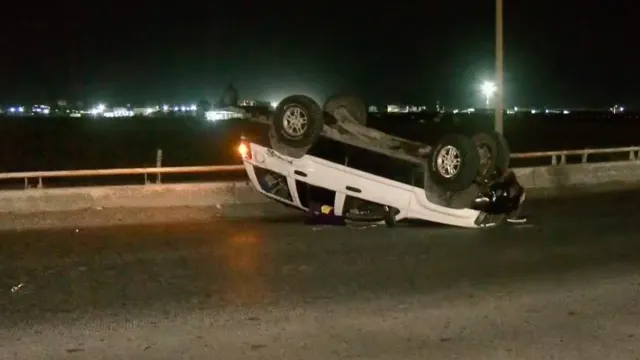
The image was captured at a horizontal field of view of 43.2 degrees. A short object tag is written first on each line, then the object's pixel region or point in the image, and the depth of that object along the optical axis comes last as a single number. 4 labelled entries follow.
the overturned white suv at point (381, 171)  12.97
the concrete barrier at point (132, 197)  14.98
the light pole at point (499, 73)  18.72
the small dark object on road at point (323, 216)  13.67
